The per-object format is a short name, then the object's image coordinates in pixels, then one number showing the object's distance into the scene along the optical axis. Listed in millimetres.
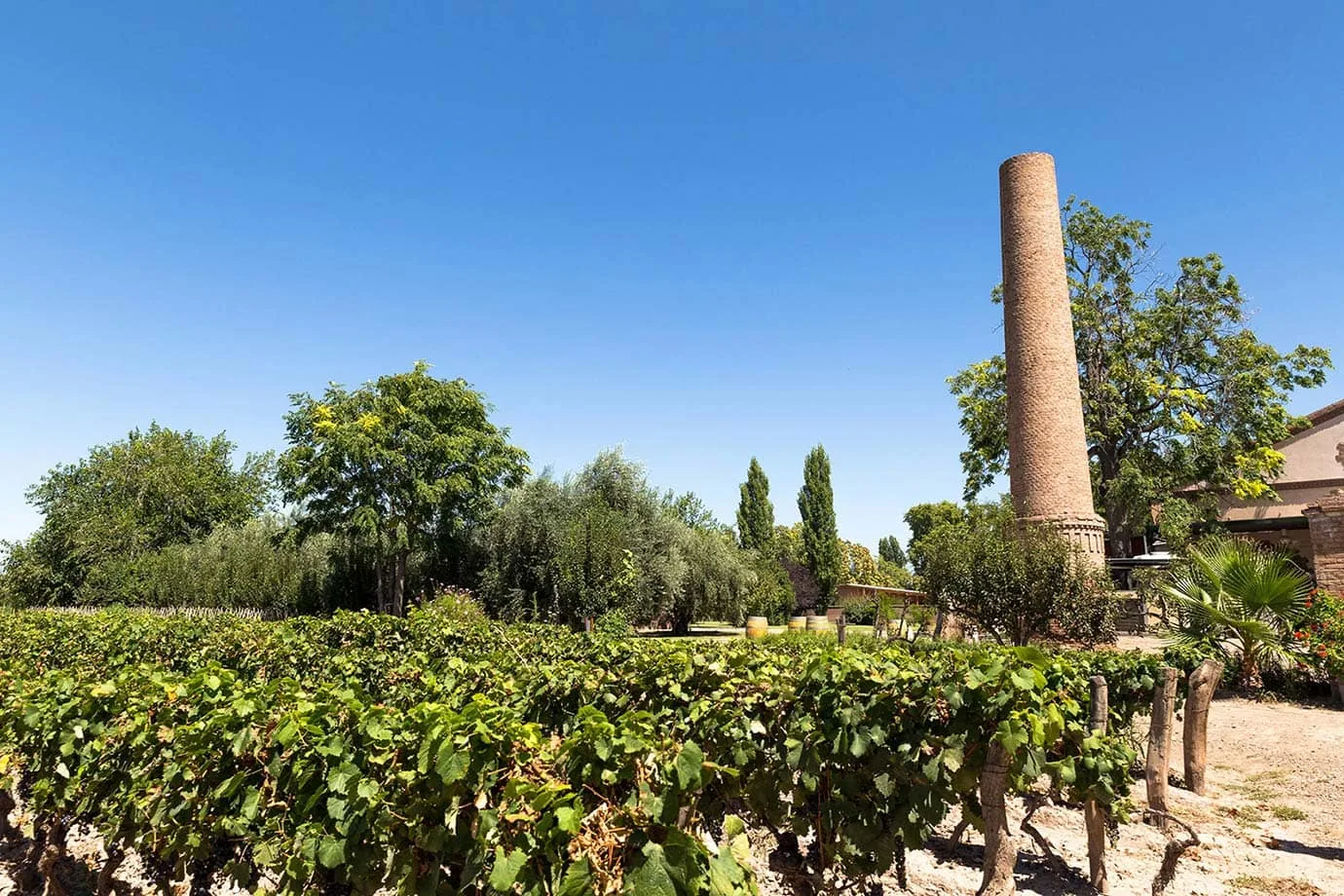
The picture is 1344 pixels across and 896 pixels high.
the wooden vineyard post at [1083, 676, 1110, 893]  4531
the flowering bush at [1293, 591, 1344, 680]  10461
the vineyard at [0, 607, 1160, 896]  2408
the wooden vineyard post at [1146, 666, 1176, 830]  5918
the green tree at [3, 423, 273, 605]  34406
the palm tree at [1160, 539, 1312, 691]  11266
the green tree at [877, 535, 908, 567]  104938
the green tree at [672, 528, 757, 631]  26031
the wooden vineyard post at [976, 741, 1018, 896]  3364
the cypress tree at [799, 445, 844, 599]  44375
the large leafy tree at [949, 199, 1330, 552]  26266
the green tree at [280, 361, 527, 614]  23625
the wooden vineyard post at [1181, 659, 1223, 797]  7023
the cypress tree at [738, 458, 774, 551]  51750
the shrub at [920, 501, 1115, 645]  12859
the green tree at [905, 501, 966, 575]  76312
